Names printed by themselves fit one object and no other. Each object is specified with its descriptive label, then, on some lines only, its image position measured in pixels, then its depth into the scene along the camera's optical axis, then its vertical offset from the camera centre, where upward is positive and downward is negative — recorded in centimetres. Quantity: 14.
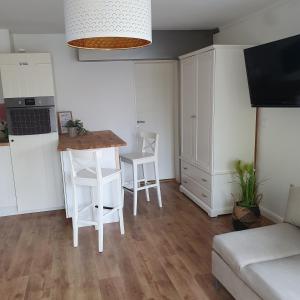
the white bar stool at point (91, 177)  288 -74
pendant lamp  139 +38
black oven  361 -14
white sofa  178 -108
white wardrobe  336 -27
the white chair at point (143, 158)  377 -73
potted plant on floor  315 -114
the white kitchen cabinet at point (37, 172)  375 -87
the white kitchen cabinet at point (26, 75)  353 +33
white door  478 -2
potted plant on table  403 -35
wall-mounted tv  259 +21
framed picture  438 -26
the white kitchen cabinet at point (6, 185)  374 -102
